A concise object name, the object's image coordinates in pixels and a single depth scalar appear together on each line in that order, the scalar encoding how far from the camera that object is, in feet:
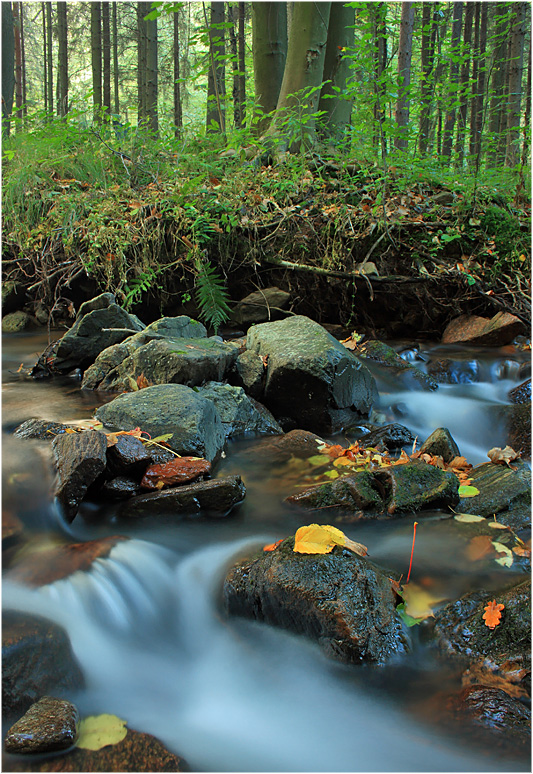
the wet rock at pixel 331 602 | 6.54
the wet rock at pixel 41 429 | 11.23
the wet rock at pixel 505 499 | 9.48
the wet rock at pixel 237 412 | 13.94
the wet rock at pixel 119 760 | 5.16
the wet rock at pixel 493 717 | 5.43
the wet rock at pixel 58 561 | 7.44
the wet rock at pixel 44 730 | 5.20
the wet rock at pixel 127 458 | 9.84
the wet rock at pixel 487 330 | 19.69
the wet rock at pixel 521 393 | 16.30
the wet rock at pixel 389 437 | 13.52
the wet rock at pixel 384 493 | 9.84
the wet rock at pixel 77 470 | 8.95
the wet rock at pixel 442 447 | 12.34
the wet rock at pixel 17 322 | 24.12
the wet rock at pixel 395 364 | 17.20
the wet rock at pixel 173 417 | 11.23
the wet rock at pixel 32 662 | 5.81
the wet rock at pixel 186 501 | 9.46
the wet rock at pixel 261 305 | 22.44
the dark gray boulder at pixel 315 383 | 14.48
